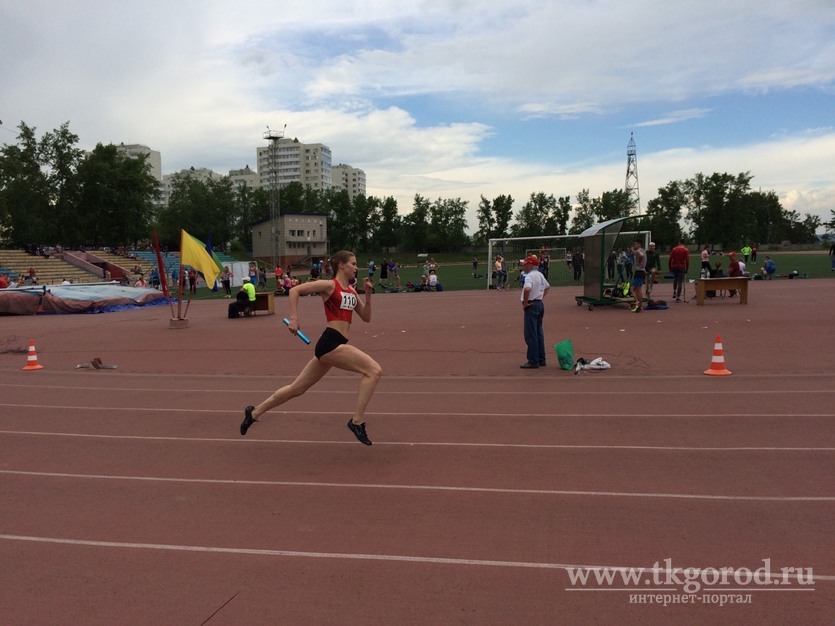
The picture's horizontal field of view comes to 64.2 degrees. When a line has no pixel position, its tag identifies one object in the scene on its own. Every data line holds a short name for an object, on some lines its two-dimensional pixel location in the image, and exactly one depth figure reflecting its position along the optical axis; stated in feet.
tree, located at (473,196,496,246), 366.02
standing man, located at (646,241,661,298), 72.91
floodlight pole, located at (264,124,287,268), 210.75
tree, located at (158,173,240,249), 334.44
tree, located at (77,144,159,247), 222.28
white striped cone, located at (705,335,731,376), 34.14
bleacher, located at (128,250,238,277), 185.92
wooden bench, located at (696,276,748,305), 68.03
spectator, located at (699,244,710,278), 87.70
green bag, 36.37
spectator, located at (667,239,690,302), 69.98
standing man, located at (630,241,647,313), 63.41
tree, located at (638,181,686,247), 320.70
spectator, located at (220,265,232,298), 115.96
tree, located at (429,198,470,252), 362.74
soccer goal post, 111.75
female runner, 21.15
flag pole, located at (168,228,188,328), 64.64
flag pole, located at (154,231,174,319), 66.23
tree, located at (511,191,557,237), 359.05
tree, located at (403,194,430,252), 364.58
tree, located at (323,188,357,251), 377.71
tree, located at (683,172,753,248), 325.42
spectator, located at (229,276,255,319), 73.20
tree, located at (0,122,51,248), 210.59
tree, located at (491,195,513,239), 363.15
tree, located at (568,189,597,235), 350.64
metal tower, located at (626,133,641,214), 319.47
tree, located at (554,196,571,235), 360.48
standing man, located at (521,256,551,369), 36.83
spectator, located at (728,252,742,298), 74.18
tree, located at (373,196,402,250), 378.53
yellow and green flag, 63.16
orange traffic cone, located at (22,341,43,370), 43.27
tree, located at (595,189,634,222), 333.42
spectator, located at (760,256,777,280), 109.70
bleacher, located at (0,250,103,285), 149.38
